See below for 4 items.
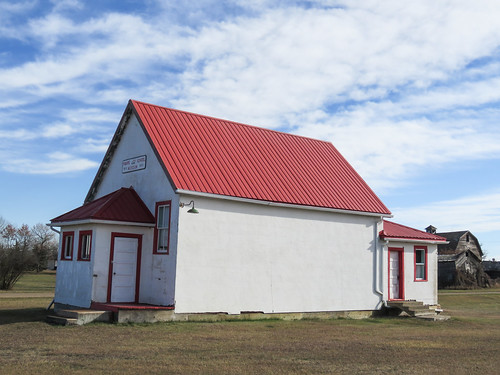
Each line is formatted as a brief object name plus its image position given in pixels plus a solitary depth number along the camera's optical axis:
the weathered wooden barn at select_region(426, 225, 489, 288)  50.09
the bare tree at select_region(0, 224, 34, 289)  37.25
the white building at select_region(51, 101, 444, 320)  19.27
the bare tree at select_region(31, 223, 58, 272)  65.31
